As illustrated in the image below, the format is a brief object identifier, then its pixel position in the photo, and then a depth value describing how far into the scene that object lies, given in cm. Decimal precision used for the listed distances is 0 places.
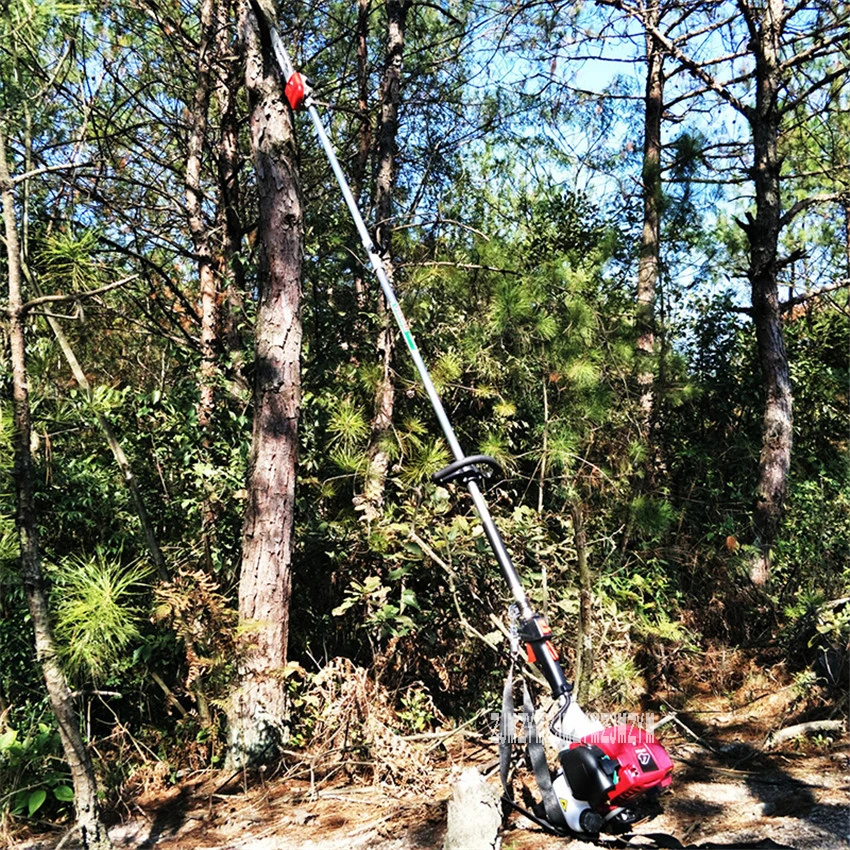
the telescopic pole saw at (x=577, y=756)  226
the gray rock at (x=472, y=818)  294
